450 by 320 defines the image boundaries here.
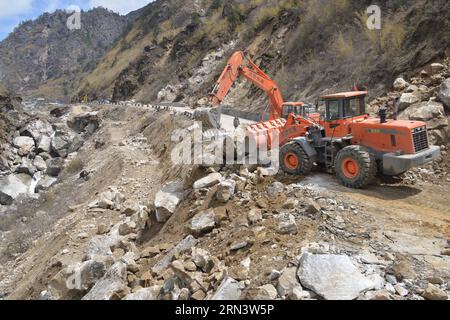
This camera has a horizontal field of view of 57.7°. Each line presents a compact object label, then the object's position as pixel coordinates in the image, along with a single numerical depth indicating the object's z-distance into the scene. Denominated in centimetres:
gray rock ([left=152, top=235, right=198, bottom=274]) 717
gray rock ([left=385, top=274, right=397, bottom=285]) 548
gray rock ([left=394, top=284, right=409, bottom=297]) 526
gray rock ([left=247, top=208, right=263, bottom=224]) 749
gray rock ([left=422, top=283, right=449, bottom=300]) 505
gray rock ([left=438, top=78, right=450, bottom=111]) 1145
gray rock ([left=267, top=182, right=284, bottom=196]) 848
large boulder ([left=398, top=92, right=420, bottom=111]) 1238
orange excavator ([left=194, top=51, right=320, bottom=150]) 1169
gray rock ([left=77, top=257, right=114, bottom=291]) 786
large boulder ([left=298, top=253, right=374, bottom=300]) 518
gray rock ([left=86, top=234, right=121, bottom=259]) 925
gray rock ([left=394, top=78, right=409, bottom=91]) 1349
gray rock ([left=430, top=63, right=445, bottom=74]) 1270
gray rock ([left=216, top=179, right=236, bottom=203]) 859
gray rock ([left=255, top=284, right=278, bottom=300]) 532
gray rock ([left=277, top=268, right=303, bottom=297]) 536
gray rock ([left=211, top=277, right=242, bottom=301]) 550
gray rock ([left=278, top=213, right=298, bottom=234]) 685
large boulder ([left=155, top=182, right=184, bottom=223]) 999
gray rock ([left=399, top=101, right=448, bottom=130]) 1120
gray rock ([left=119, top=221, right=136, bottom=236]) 1040
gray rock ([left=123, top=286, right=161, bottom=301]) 616
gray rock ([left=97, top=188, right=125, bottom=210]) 1338
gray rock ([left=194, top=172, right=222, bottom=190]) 968
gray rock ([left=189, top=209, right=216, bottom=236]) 797
